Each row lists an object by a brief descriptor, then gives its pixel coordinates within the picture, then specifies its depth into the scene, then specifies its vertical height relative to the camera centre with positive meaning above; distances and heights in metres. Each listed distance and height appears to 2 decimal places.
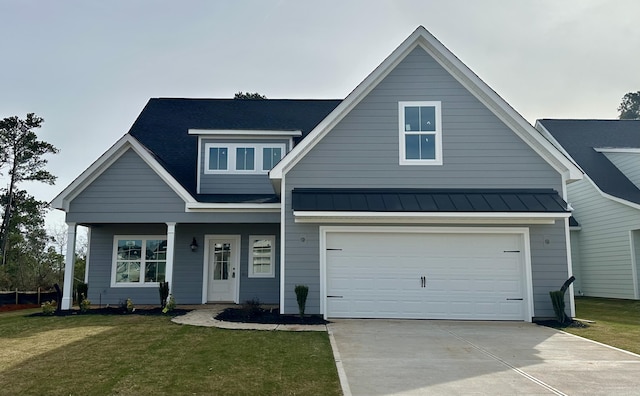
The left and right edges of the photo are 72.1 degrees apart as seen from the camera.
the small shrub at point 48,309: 11.80 -1.42
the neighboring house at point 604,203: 15.85 +2.15
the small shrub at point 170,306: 11.80 -1.33
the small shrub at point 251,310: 10.95 -1.34
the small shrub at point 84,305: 12.16 -1.35
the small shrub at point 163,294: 12.04 -1.02
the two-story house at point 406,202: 11.25 +1.48
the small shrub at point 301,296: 10.88 -0.96
